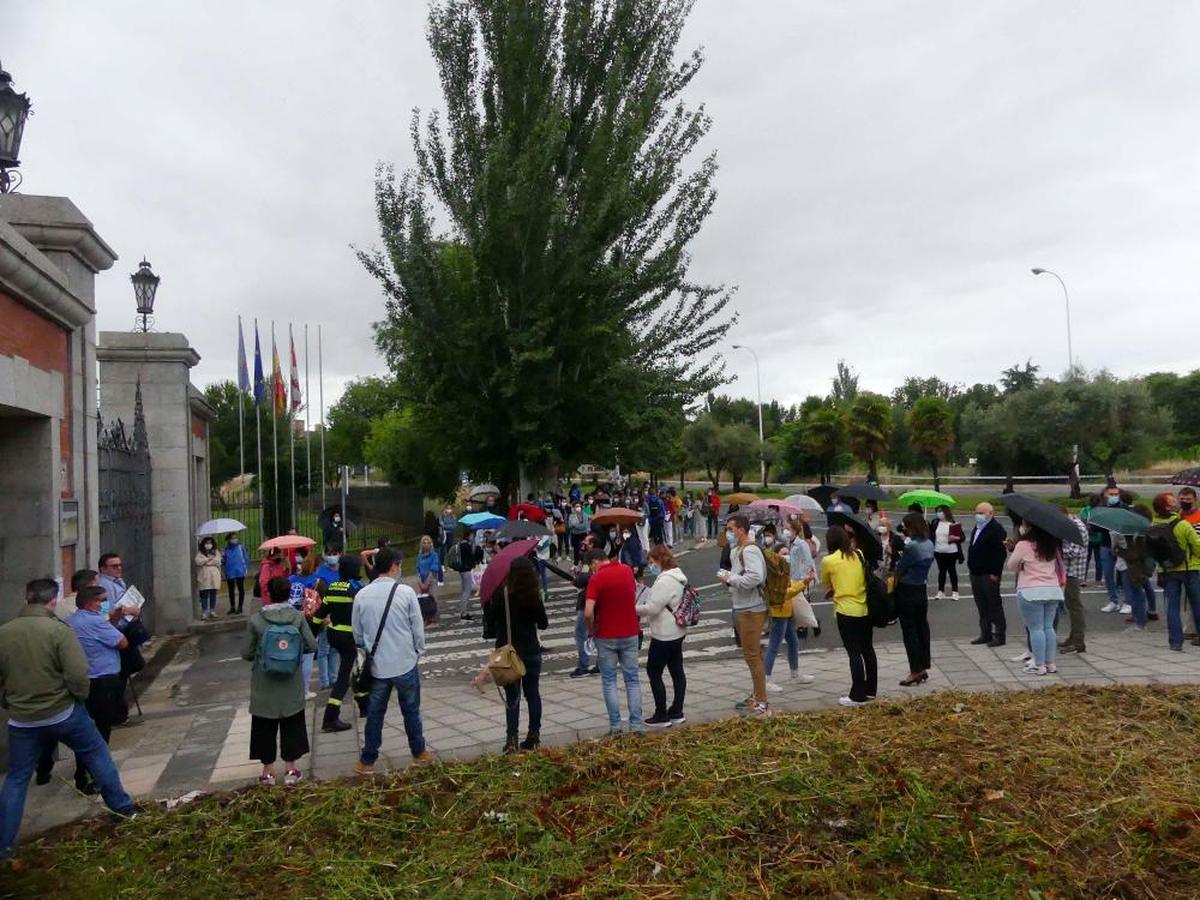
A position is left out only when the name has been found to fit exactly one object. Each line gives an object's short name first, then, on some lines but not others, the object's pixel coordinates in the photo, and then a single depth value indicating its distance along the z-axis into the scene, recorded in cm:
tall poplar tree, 2034
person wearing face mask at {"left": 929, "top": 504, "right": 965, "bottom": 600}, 1381
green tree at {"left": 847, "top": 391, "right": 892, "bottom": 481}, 4850
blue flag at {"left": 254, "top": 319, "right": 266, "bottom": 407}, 2397
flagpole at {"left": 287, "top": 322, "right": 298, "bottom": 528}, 2533
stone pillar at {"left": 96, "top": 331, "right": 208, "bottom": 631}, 1517
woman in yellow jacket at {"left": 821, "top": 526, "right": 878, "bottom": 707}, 793
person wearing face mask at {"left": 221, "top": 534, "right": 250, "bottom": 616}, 1598
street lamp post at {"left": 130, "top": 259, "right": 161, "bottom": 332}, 1441
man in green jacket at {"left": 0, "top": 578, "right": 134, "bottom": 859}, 546
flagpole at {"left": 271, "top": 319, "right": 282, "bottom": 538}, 2076
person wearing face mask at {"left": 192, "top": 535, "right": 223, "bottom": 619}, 1529
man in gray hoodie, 768
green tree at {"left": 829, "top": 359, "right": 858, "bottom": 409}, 8756
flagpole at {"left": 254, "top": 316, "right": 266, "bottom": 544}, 2292
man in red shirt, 712
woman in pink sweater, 855
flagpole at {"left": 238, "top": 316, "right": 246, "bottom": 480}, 2400
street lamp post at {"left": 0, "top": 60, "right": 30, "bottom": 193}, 750
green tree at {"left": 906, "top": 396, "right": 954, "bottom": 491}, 4572
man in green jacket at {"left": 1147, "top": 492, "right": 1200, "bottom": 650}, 949
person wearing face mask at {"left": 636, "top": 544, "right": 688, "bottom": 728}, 729
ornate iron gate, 1180
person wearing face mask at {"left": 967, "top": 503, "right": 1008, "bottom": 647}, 1036
